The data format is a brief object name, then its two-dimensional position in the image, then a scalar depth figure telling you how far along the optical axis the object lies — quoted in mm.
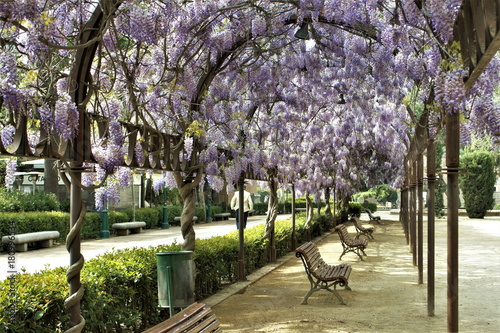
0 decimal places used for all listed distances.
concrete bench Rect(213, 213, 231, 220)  33094
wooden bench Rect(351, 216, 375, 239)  17544
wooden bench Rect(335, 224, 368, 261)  13070
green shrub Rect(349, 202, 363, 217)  35250
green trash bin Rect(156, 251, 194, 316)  6109
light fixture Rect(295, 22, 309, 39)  7759
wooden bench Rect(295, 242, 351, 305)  8055
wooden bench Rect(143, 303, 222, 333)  3637
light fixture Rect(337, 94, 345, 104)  12266
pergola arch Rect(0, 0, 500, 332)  3486
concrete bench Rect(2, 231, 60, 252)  15133
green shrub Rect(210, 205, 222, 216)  33075
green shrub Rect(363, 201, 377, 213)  39003
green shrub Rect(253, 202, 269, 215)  41291
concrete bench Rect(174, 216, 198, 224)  27620
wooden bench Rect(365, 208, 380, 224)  27872
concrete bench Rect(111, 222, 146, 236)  21434
